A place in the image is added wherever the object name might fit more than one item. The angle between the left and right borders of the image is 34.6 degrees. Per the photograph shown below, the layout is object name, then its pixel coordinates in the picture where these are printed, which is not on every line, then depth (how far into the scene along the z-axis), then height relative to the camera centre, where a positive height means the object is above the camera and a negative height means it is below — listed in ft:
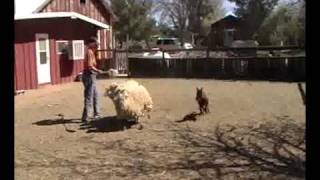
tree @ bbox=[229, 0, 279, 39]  150.71 +15.07
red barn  58.13 +2.98
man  32.28 -0.83
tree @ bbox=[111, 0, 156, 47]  162.20 +13.95
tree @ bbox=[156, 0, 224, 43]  209.77 +20.47
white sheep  29.84 -2.08
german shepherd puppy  34.40 -2.53
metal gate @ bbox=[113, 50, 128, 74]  76.79 +0.52
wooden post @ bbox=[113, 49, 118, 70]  76.90 +0.54
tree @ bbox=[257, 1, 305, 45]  109.70 +7.74
